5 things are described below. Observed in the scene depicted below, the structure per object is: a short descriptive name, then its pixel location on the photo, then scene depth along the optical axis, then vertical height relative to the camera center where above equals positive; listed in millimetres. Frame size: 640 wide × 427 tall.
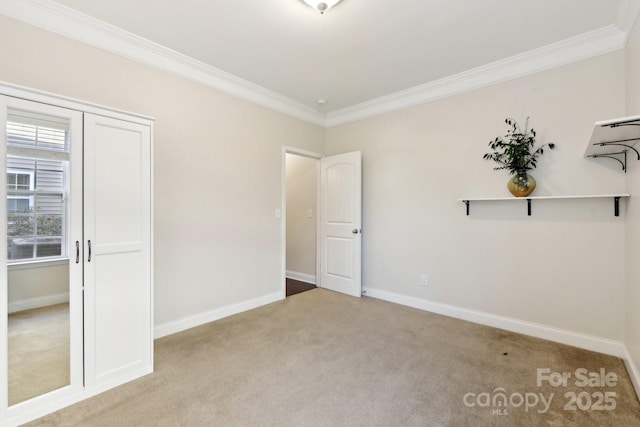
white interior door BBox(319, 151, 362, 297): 4039 -133
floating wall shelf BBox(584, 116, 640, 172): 1636 +510
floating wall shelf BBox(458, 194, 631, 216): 2340 +139
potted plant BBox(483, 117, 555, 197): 2717 +556
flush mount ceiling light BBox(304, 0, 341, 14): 2062 +1503
